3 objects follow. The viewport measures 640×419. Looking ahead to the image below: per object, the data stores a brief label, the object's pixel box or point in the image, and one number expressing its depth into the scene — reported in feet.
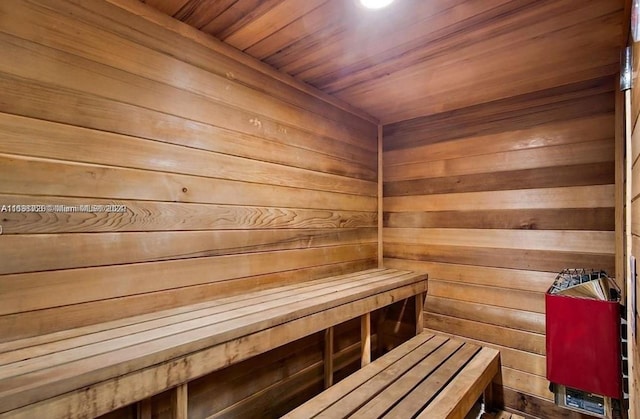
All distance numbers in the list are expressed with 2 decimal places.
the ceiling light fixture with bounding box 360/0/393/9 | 4.40
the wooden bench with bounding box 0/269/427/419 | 2.78
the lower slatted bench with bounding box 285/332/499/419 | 4.70
